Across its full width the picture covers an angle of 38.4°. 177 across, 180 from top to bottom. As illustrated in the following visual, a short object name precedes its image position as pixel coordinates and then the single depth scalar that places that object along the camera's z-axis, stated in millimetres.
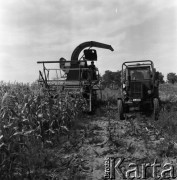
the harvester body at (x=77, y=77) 9203
